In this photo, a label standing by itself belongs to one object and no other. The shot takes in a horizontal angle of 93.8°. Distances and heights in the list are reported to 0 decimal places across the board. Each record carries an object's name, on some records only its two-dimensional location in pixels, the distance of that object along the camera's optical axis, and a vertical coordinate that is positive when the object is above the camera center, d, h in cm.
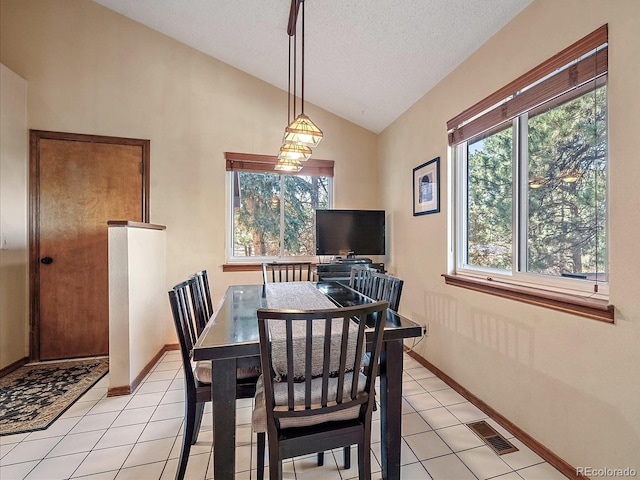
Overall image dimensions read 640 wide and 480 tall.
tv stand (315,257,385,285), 330 -34
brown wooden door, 295 +12
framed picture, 265 +49
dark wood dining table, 126 -57
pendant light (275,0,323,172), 176 +62
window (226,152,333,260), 355 +43
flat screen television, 344 +9
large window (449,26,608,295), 151 +40
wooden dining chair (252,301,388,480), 110 -63
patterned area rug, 200 -120
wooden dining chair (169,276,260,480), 146 -73
